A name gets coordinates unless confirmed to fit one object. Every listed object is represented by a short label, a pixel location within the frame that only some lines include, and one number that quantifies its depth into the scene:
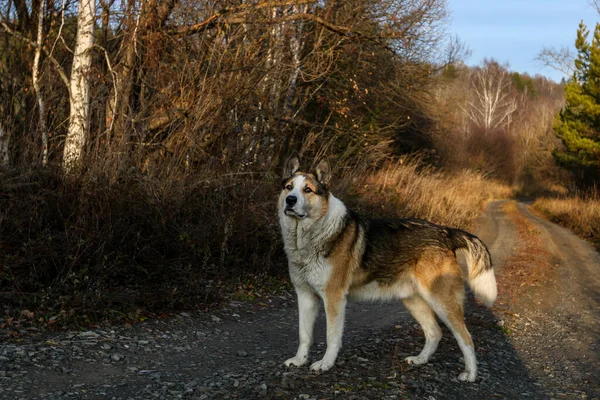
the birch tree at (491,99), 71.75
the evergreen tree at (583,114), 29.14
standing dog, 5.70
